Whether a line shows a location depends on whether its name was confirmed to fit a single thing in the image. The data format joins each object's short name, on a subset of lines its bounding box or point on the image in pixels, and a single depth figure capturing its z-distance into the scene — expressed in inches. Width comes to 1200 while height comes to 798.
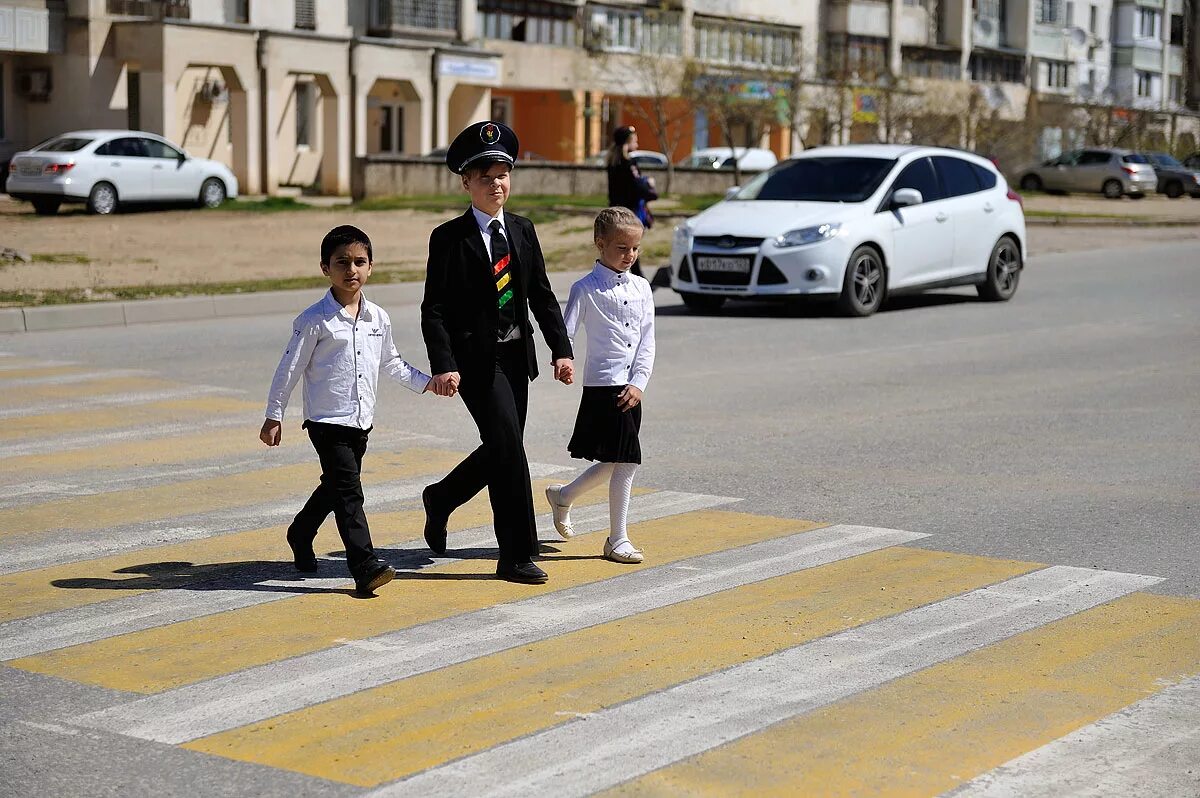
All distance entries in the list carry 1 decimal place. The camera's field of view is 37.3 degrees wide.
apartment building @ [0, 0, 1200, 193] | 1788.9
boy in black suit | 261.1
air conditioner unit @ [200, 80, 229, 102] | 1894.7
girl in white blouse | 275.7
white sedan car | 1331.2
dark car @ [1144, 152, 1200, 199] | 2477.9
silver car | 2336.4
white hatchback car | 685.9
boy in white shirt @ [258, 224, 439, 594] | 254.4
